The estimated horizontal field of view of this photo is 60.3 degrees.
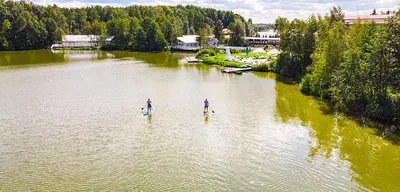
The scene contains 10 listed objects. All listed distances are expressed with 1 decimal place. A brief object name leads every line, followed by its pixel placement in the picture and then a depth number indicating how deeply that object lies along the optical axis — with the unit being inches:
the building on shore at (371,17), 2655.0
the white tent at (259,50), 3176.7
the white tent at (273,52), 2938.0
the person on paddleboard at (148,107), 1248.8
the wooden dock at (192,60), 2857.5
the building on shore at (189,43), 3946.9
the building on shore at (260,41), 4210.1
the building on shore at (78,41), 4301.2
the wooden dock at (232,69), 2234.3
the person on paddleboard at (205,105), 1256.6
